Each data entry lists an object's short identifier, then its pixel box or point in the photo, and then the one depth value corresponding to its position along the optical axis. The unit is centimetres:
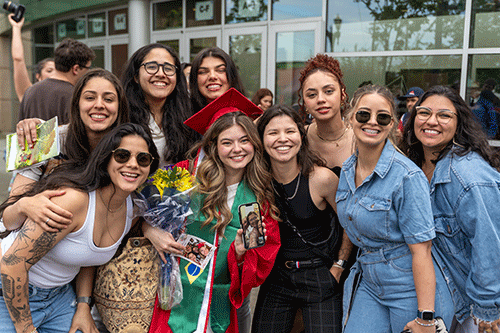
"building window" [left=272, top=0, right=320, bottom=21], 875
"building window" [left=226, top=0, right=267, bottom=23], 951
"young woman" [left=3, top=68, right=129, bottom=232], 272
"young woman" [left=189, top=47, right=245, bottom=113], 356
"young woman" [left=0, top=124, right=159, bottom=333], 231
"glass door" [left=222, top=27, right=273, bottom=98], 955
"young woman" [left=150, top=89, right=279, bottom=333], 278
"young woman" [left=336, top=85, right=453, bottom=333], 229
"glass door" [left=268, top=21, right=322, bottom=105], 884
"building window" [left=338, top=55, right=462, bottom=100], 755
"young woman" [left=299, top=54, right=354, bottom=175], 324
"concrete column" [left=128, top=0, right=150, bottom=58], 1069
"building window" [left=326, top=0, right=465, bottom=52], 746
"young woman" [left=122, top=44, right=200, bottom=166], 332
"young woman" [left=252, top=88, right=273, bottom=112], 797
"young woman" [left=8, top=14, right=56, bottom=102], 450
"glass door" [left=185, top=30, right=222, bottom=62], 1030
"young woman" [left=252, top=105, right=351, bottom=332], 286
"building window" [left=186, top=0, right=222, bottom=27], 1026
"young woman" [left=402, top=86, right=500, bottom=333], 225
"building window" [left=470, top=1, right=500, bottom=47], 713
